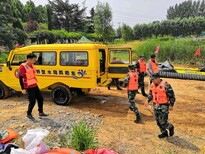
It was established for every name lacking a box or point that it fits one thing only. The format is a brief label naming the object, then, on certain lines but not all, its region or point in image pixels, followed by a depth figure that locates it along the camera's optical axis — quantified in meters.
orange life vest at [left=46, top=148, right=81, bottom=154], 2.51
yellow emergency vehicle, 4.89
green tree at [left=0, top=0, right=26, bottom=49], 11.61
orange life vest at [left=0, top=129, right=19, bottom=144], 3.11
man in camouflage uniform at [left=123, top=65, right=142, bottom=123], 4.32
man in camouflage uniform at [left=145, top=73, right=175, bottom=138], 3.37
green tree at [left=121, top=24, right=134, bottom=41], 39.84
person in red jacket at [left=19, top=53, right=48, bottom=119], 4.09
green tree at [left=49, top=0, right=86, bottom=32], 42.99
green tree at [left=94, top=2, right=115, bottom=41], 30.17
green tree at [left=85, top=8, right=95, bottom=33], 44.71
